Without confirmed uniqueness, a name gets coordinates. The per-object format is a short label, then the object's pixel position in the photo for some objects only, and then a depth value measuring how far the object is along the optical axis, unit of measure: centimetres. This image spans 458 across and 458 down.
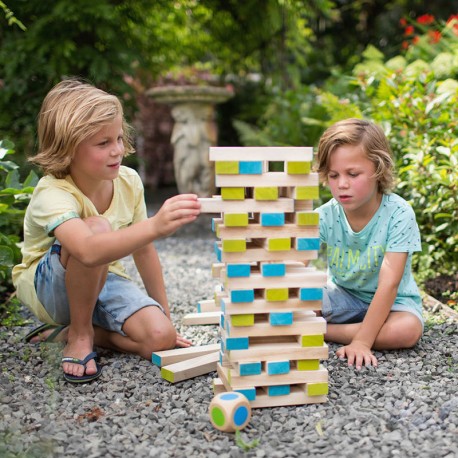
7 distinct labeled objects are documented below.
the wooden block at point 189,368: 246
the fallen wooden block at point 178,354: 261
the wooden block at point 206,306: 338
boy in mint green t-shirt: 261
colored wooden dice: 196
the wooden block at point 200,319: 324
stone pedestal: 698
